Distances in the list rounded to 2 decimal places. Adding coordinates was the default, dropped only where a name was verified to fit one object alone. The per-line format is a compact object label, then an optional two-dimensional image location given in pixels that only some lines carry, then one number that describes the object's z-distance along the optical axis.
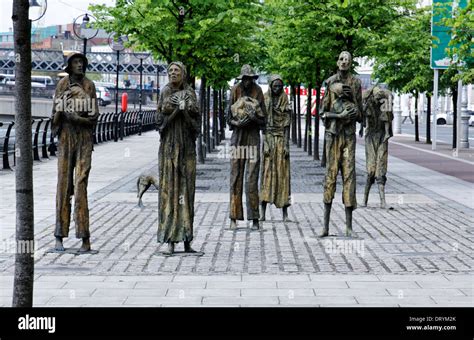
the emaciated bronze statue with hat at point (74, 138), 13.30
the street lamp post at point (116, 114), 50.44
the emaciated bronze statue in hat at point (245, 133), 16.06
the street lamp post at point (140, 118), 61.91
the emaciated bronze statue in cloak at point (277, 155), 17.56
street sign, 38.12
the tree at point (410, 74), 44.91
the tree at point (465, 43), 20.87
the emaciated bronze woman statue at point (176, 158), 13.15
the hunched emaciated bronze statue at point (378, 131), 19.64
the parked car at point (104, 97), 114.19
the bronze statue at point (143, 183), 19.39
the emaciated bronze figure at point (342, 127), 15.05
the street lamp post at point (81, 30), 40.01
